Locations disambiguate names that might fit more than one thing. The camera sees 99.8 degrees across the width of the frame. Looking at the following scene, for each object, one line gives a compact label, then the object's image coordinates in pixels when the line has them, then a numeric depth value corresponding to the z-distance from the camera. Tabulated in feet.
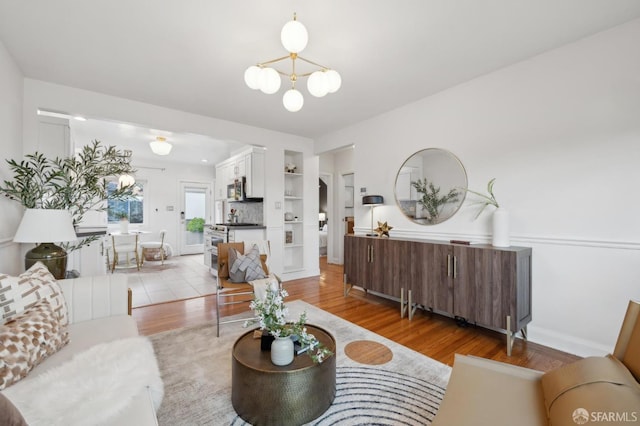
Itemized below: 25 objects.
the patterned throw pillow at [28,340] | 3.70
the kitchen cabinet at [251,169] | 16.39
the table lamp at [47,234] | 6.75
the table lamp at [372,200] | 12.62
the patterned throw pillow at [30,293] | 4.68
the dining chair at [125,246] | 18.67
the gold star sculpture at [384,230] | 12.22
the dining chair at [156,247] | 20.13
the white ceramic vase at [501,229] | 8.65
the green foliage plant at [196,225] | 26.50
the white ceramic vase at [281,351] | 5.08
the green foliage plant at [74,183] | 7.92
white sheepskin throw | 3.05
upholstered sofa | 3.21
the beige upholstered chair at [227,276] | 9.96
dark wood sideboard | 7.91
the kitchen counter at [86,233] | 10.31
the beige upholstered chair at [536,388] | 2.71
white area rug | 5.26
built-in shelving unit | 17.43
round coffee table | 4.80
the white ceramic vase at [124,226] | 19.77
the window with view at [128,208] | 22.89
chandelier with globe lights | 6.66
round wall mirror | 10.45
